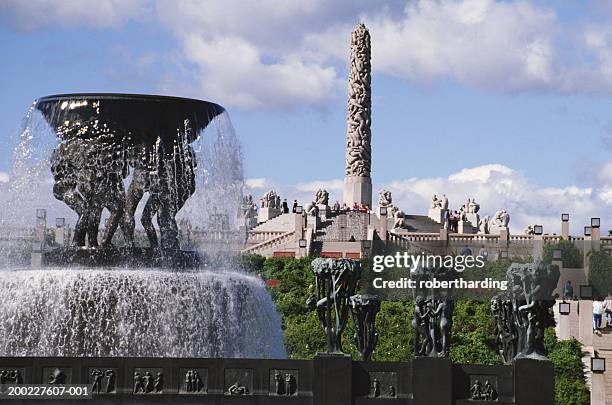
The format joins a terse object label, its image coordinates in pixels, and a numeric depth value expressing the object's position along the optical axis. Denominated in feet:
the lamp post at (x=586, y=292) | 187.73
